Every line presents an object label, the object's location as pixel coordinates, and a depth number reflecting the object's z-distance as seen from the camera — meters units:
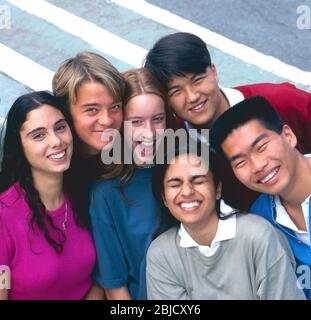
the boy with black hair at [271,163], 2.98
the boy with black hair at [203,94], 3.14
